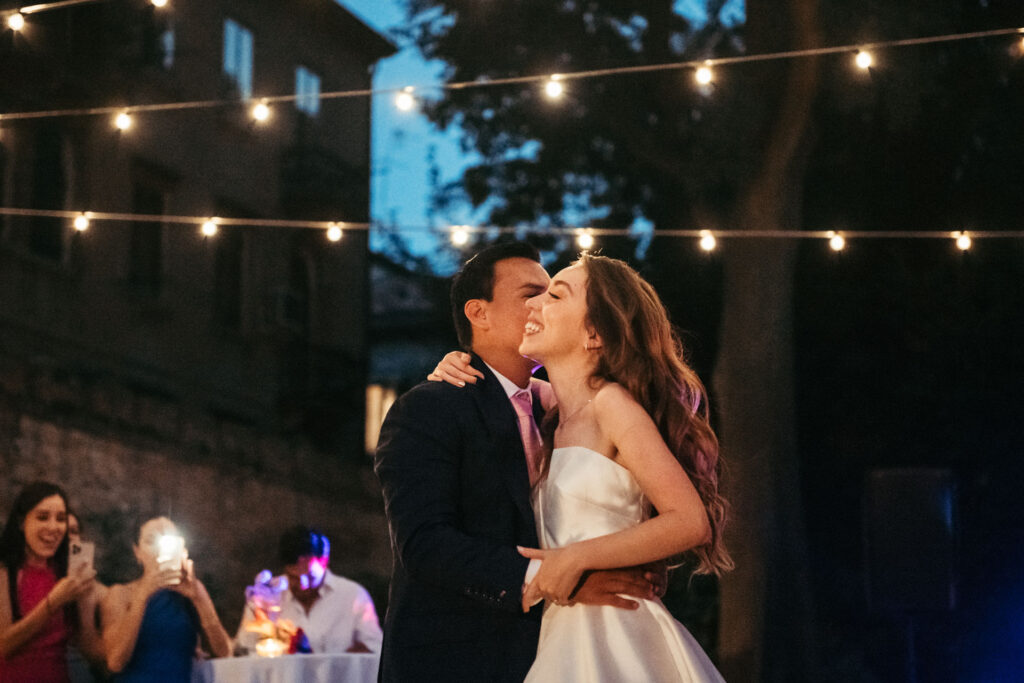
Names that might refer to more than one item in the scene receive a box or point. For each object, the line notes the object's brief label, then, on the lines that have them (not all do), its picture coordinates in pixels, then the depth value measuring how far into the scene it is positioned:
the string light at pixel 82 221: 5.45
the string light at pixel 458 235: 5.55
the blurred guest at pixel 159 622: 4.12
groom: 2.14
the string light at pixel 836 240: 5.76
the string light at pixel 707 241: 6.16
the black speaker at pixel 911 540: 5.76
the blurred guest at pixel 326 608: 5.14
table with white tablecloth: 4.21
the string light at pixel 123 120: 5.38
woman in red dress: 4.40
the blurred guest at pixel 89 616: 4.51
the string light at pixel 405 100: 5.53
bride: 2.12
